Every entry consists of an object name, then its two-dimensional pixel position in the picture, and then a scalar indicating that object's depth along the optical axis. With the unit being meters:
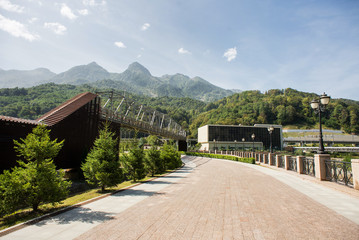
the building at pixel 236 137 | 97.00
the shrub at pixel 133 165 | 14.84
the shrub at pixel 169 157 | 21.35
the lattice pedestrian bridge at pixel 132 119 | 27.17
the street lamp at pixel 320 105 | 13.36
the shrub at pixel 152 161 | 18.19
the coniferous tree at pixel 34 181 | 7.26
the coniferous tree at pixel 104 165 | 11.26
